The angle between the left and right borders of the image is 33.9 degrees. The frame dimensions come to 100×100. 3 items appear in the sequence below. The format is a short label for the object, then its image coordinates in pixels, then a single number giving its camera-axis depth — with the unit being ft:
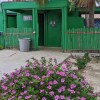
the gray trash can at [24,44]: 31.61
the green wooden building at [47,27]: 30.51
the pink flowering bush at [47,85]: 8.88
